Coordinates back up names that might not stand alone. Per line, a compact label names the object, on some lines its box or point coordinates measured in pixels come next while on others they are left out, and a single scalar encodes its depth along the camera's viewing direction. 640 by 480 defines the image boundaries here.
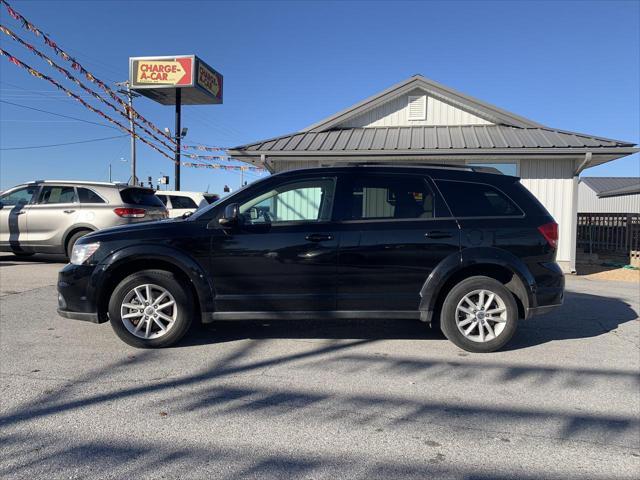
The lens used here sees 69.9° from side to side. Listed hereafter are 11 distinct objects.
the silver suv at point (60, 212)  9.50
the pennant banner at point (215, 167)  22.72
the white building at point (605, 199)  35.56
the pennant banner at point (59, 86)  10.10
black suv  4.40
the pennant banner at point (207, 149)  21.08
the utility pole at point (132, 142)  25.82
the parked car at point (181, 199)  13.97
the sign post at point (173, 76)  21.86
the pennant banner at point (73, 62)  9.39
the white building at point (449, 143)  9.90
